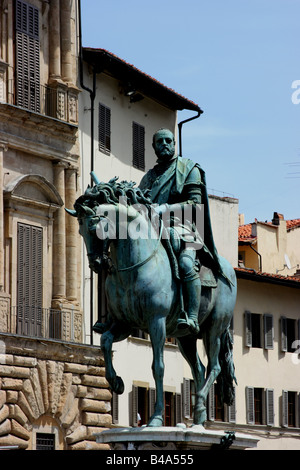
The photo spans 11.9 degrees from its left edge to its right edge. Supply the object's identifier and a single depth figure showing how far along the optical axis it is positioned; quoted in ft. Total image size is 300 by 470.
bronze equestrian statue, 54.95
